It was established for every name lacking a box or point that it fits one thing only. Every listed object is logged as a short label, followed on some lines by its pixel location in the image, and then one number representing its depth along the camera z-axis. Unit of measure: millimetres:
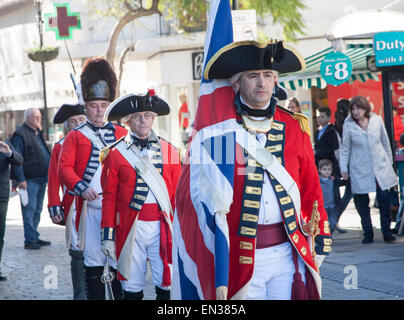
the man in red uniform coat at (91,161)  6891
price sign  11648
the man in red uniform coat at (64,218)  7254
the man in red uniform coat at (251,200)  4379
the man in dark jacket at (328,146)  11203
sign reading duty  10508
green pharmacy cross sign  18109
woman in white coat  10219
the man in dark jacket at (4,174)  9250
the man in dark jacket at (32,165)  11938
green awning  13047
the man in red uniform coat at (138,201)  6215
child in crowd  10547
